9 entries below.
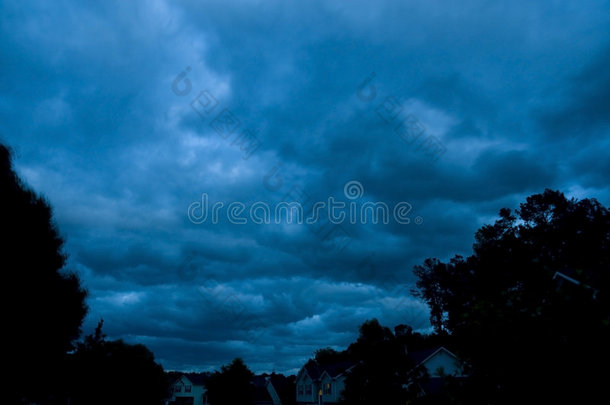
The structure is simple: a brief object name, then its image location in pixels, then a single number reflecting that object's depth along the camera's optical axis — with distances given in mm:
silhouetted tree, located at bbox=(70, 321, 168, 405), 23391
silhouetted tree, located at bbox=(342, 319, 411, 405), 18406
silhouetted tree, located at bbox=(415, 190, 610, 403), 6074
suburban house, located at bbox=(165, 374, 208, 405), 101125
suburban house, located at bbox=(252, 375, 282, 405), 80869
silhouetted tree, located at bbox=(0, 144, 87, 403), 17359
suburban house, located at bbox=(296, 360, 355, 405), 58719
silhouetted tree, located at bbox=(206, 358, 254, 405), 47969
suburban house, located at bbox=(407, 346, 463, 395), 47906
